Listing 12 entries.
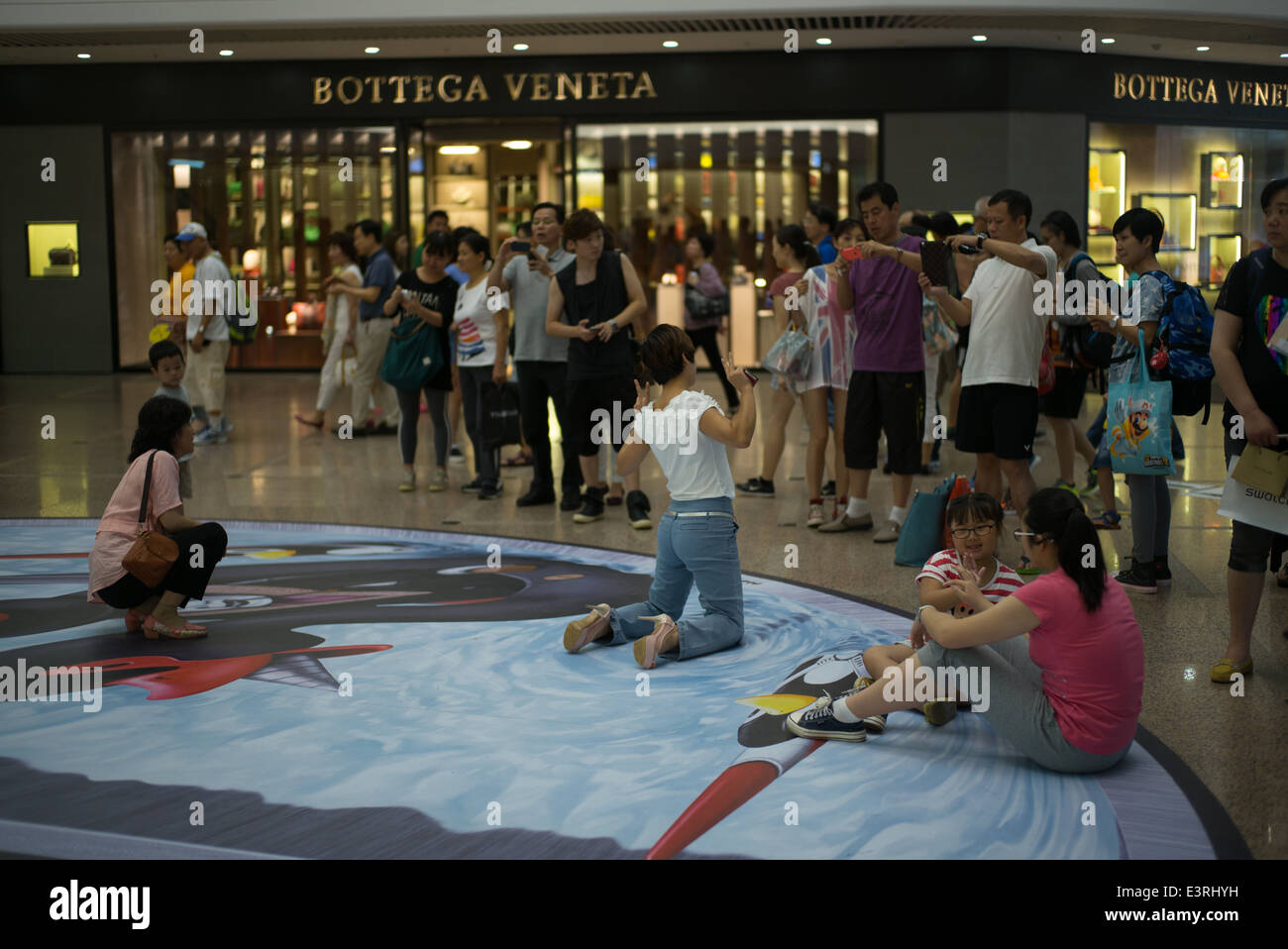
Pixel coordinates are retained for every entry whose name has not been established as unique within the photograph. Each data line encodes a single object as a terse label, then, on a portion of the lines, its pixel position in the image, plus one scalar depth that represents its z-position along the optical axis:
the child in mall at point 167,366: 6.51
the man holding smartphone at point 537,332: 7.82
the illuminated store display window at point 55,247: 16.84
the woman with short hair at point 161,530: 5.13
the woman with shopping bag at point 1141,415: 5.62
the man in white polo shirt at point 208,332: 10.67
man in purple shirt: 6.82
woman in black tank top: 7.43
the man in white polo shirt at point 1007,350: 6.21
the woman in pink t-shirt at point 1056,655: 3.59
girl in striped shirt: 4.03
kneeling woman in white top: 4.96
